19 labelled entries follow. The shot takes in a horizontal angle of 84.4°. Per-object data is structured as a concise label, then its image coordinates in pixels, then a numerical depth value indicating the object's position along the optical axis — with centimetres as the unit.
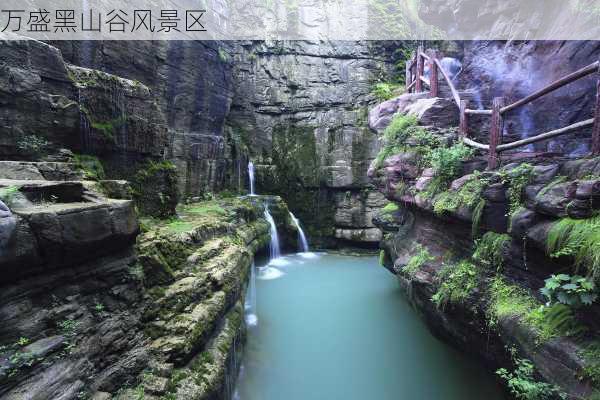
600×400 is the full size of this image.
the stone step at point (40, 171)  463
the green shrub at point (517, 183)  404
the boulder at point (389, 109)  852
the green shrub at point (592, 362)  290
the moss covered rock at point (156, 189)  760
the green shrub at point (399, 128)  707
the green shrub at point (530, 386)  324
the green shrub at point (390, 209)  962
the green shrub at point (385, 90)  1633
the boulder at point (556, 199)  334
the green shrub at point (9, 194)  346
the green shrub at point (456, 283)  479
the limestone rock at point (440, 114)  688
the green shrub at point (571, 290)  296
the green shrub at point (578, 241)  297
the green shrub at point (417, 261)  599
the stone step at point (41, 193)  360
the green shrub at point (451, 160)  561
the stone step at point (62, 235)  321
